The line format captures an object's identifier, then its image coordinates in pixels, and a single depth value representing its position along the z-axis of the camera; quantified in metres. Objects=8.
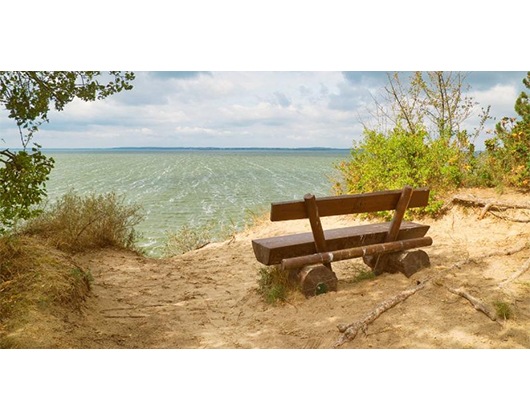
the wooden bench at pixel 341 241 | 5.61
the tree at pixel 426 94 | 13.96
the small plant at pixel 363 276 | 6.29
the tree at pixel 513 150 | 9.73
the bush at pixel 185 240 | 12.48
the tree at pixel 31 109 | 5.46
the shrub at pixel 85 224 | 8.96
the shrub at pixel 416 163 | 10.19
